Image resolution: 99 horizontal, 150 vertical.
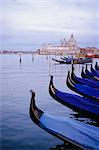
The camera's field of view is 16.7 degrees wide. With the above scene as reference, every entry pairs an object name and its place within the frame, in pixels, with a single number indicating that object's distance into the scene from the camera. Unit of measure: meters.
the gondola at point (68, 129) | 5.30
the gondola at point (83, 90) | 9.26
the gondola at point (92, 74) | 14.91
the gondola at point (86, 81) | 11.22
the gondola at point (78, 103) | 7.58
